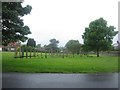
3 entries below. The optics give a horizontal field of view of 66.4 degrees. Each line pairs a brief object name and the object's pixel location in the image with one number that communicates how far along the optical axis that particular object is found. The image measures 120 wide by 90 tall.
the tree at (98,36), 18.92
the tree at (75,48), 22.81
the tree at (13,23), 6.59
